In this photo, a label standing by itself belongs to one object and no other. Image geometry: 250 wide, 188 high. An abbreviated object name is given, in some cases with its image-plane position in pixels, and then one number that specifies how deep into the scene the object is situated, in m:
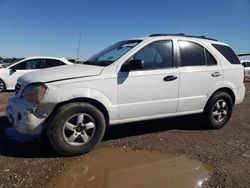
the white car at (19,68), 7.89
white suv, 2.85
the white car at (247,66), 13.42
